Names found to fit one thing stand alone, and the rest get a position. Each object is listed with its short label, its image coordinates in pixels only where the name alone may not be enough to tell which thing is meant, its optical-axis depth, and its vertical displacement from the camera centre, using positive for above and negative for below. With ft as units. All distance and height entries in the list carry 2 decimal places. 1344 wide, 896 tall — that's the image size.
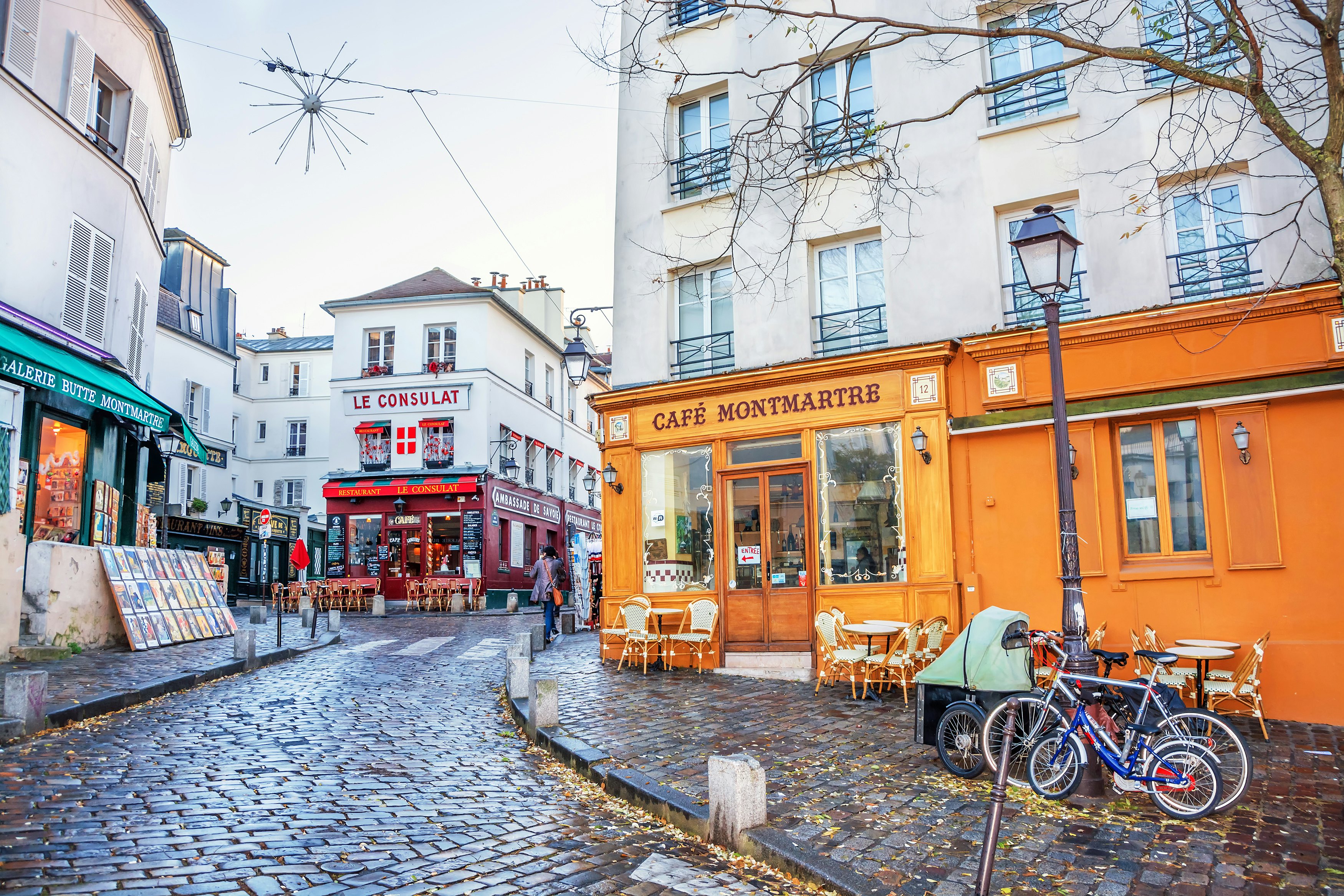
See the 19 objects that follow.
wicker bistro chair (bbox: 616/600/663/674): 40.73 -2.50
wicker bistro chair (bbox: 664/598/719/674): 39.86 -2.34
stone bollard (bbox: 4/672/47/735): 24.40 -3.28
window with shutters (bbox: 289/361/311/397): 132.16 +28.18
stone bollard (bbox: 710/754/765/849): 16.87 -4.23
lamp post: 20.45 +4.40
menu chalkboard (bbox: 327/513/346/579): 105.60 +3.72
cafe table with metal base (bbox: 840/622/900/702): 33.12 -2.21
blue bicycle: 18.15 -4.11
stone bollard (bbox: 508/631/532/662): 36.04 -3.27
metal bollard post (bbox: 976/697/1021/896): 13.12 -3.77
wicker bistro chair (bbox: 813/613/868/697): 33.35 -3.17
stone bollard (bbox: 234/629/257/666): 40.75 -3.17
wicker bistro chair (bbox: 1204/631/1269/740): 26.25 -3.45
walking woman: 55.67 -0.70
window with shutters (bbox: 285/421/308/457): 130.93 +18.49
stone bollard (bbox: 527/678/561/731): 26.35 -3.85
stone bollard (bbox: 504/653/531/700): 31.30 -3.62
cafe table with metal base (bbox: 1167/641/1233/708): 26.84 -2.63
